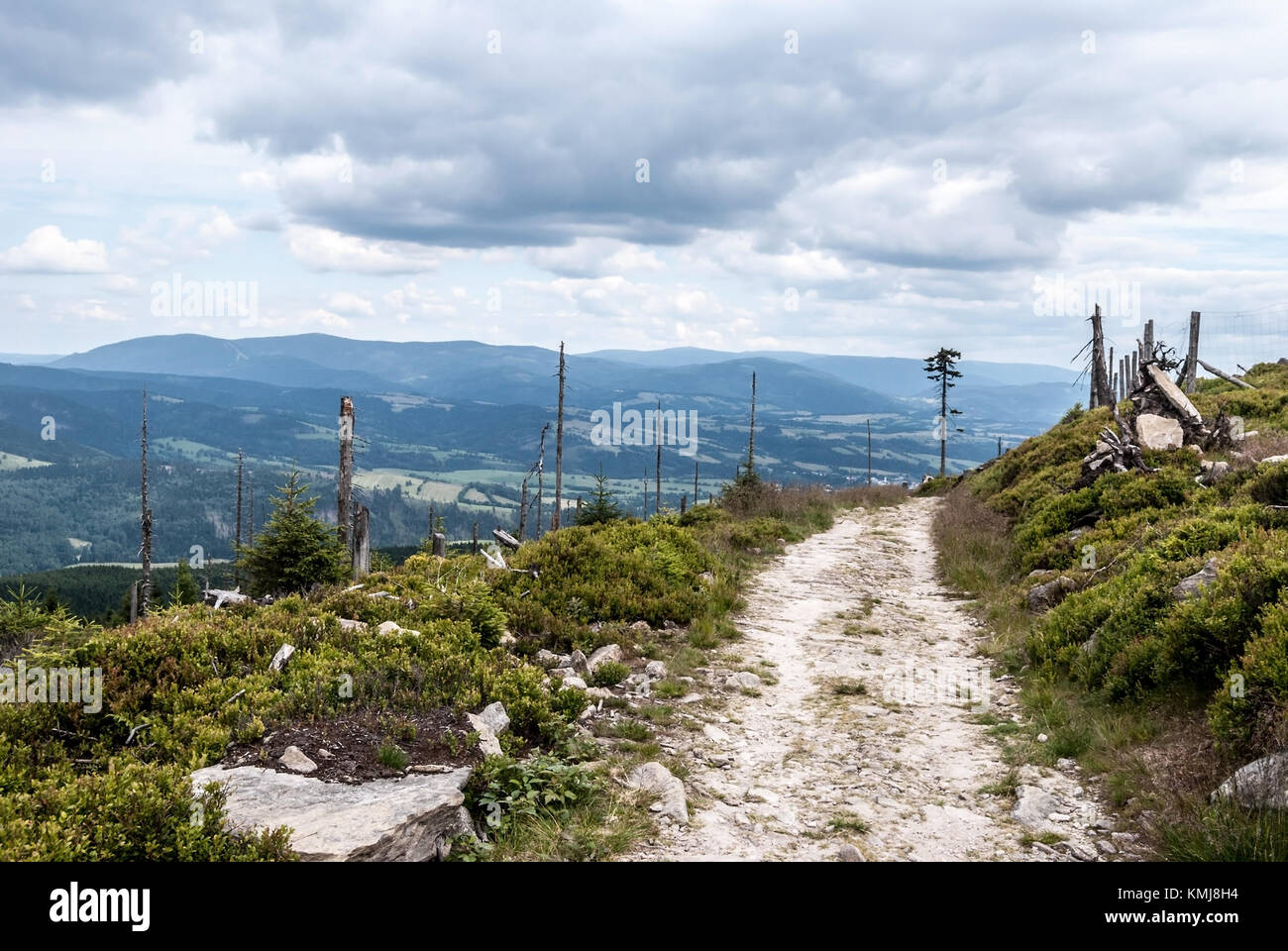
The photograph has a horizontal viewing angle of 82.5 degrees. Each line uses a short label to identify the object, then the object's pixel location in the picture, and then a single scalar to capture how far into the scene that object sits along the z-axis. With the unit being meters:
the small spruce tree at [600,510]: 29.66
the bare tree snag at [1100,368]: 33.41
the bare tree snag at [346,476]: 27.67
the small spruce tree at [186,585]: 52.00
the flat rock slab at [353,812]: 5.40
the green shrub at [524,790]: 6.47
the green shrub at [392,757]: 6.88
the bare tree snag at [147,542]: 46.33
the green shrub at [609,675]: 10.23
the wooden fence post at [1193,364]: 34.38
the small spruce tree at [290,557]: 17.91
